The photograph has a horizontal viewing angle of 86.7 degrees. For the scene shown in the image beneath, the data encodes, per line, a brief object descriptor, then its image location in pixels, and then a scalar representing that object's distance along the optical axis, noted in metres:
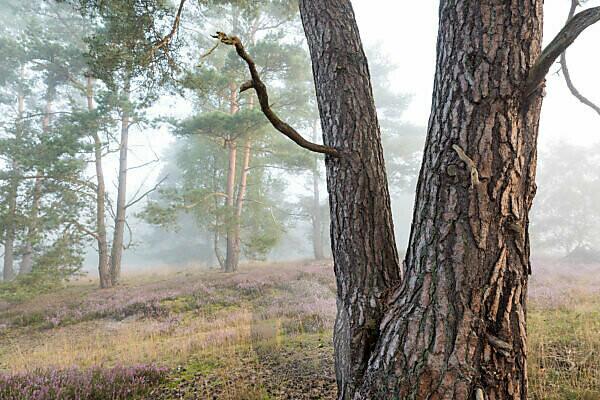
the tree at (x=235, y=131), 11.12
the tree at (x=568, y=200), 20.52
